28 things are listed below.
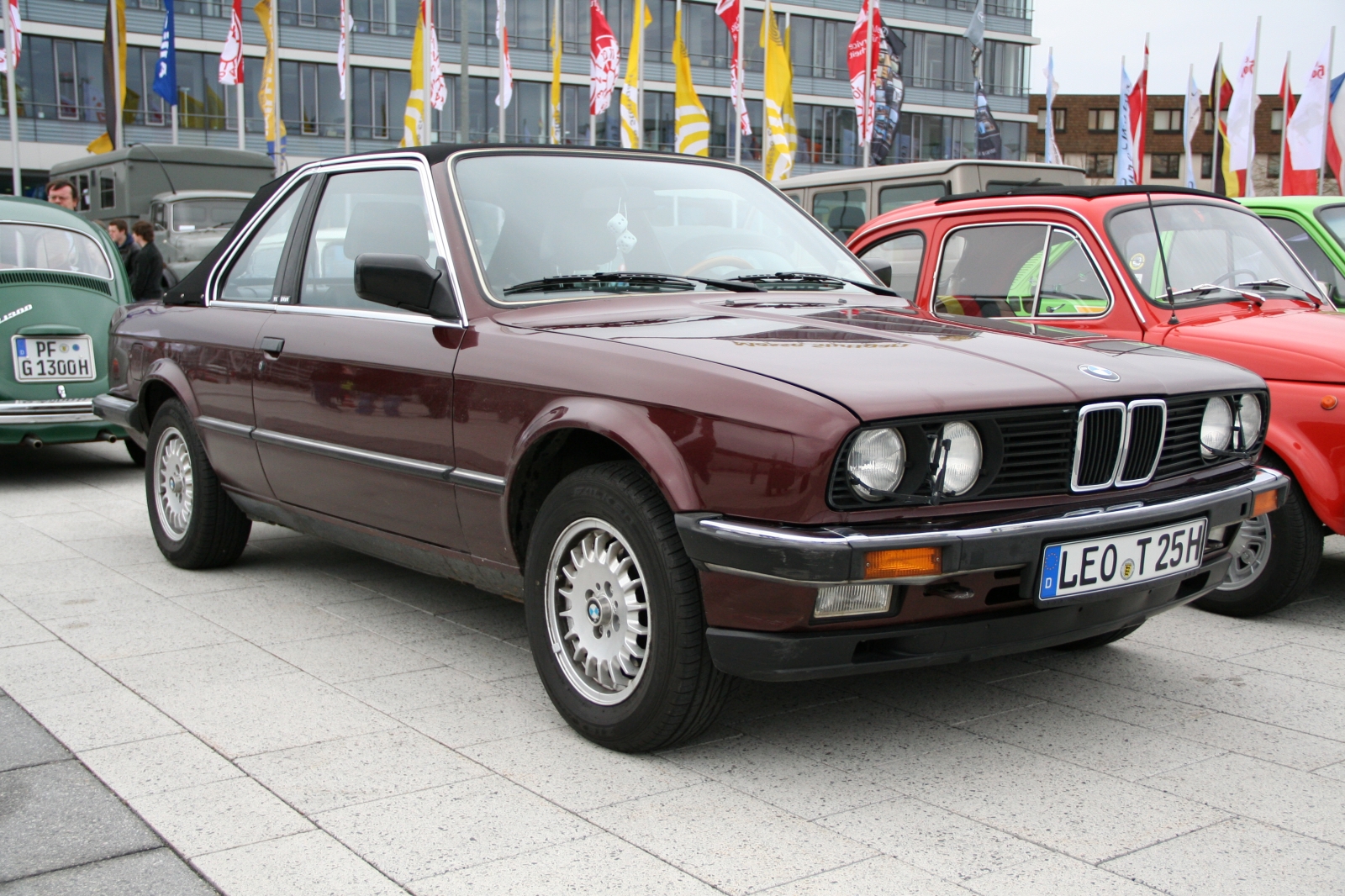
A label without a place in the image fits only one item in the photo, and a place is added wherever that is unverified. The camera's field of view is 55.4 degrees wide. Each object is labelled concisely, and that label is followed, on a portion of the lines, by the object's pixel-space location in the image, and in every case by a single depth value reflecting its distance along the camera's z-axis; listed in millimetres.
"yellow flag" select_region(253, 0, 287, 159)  29672
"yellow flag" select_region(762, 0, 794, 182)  25273
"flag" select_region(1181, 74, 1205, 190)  34562
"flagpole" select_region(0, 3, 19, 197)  25797
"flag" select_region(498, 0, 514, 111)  30536
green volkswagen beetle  8258
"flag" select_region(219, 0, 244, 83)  28266
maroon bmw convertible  3057
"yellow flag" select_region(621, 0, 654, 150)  27250
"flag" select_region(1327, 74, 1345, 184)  24289
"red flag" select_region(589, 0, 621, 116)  27609
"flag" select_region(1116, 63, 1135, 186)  29984
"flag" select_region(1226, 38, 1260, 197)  28250
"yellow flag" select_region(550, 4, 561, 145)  31141
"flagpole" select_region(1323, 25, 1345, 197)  23711
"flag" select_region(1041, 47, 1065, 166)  33347
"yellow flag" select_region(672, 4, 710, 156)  24281
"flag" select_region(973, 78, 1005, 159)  24641
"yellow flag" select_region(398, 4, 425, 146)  26438
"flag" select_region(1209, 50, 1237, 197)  27547
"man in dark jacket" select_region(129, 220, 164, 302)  12688
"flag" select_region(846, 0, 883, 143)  26562
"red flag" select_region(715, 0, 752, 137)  27281
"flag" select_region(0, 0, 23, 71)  25703
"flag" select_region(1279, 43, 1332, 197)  23750
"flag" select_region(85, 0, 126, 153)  28250
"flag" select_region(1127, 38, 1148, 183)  30531
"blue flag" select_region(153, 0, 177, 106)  28266
